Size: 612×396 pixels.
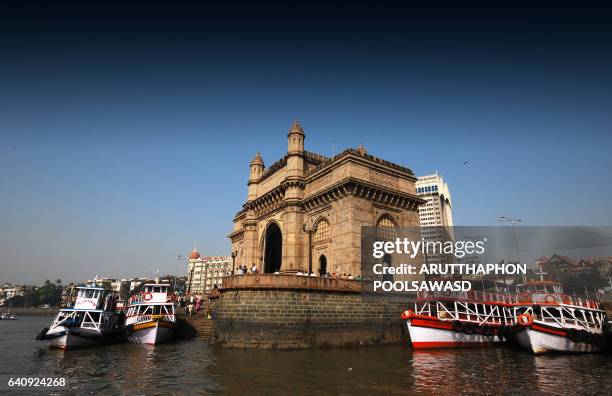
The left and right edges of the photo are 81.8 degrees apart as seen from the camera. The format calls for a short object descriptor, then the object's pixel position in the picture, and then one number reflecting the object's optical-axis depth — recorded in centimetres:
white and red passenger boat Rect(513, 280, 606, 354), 2180
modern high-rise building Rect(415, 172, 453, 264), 11242
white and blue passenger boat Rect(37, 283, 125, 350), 2372
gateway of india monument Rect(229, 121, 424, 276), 2933
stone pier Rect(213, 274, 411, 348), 2258
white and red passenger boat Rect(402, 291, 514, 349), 2323
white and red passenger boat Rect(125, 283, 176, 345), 2642
